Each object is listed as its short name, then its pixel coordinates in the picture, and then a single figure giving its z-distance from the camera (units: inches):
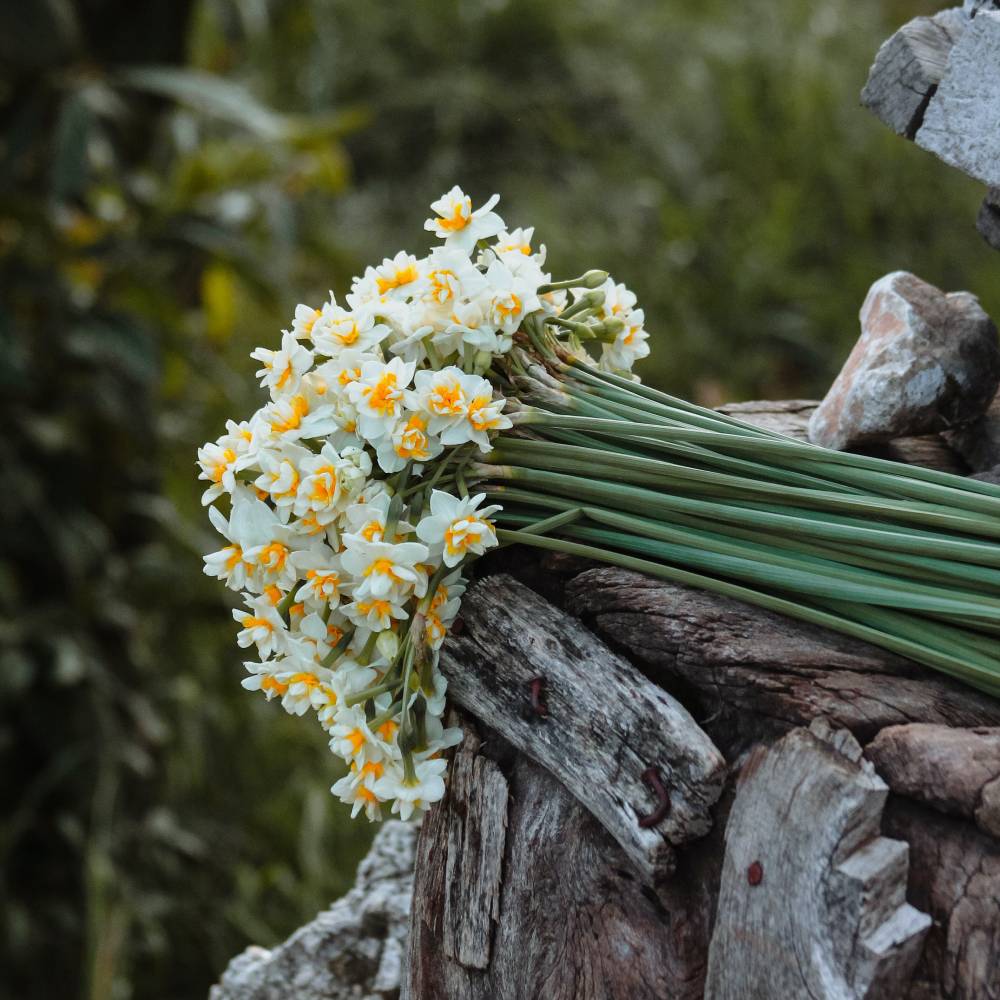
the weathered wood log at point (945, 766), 53.3
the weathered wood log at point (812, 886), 53.0
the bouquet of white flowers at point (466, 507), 55.2
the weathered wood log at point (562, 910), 55.8
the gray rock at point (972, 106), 58.7
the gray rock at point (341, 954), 66.8
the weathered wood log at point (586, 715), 55.2
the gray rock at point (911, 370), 59.9
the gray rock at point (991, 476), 59.5
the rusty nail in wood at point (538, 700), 56.7
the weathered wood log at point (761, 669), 55.0
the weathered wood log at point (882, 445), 61.2
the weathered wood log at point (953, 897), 52.9
